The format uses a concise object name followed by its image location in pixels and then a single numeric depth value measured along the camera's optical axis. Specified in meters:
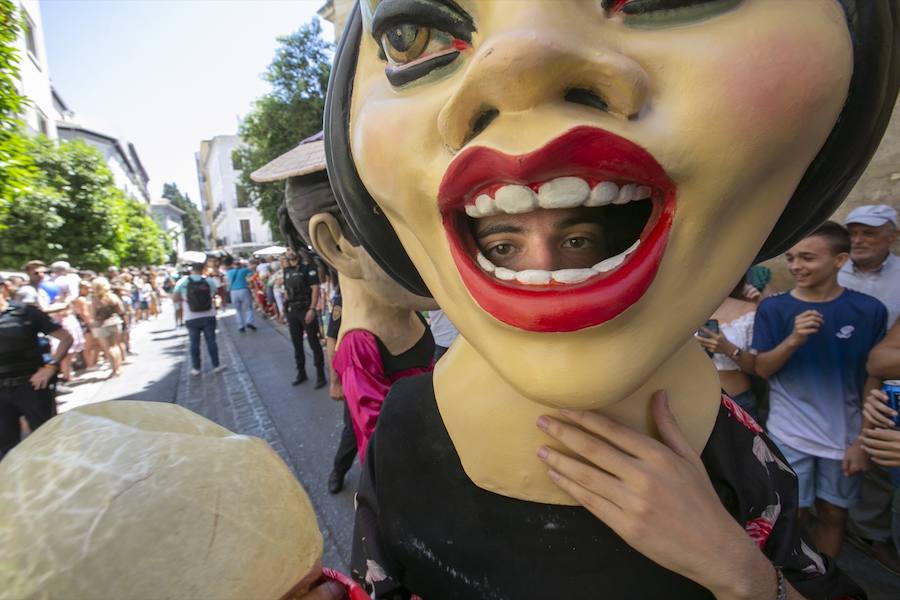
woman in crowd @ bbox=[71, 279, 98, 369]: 7.11
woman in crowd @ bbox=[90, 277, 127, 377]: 6.67
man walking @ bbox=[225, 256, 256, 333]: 8.91
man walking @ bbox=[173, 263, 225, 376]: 6.10
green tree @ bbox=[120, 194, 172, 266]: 18.34
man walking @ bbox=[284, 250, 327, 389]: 5.70
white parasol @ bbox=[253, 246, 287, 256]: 13.34
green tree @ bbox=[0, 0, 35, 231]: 3.35
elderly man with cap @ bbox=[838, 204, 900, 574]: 2.17
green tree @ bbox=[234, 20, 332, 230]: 14.91
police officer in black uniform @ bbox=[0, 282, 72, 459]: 3.38
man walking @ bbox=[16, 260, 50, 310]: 5.43
